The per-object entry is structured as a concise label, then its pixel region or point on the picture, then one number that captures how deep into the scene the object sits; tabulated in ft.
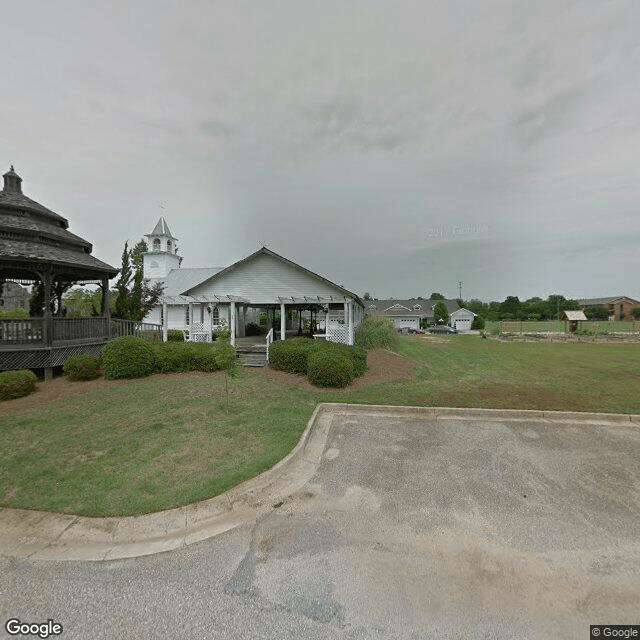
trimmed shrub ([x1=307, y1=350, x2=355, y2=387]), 33.40
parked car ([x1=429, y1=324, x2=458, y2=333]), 165.52
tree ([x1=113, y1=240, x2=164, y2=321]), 53.47
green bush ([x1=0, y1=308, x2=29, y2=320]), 83.46
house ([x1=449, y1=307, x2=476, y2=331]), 204.54
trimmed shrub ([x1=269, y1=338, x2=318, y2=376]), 38.40
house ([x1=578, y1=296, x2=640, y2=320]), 291.58
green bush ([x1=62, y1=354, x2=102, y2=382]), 34.19
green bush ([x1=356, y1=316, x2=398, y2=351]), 62.03
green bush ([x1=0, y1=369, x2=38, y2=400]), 27.96
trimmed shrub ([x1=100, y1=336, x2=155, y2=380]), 34.63
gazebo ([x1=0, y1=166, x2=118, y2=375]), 35.35
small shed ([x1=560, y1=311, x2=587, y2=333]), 120.78
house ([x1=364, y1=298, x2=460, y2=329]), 206.18
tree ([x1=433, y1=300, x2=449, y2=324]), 201.97
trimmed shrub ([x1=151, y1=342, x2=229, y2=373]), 38.19
